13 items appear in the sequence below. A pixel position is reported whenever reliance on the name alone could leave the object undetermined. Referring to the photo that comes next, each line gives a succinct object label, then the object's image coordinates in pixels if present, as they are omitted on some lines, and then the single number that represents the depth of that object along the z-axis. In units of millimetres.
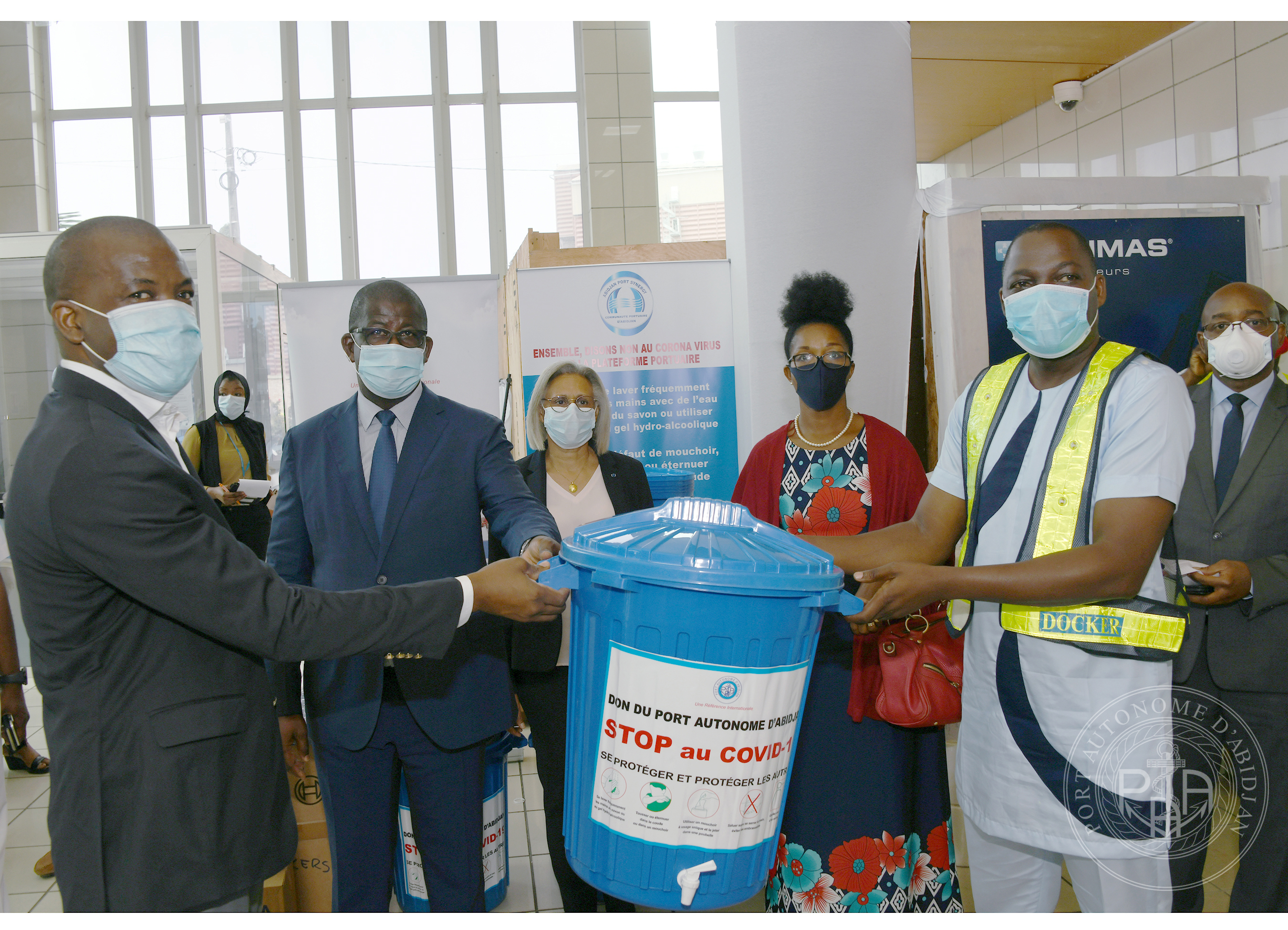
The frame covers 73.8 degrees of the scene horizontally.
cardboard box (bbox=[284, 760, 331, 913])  2492
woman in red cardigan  2152
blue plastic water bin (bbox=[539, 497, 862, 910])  1247
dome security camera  5086
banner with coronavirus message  3623
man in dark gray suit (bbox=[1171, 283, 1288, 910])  2115
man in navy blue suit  1821
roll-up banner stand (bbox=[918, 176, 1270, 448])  3221
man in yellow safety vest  1493
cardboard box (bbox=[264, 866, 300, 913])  2346
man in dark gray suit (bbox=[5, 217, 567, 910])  1229
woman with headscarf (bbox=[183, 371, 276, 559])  4957
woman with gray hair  2279
